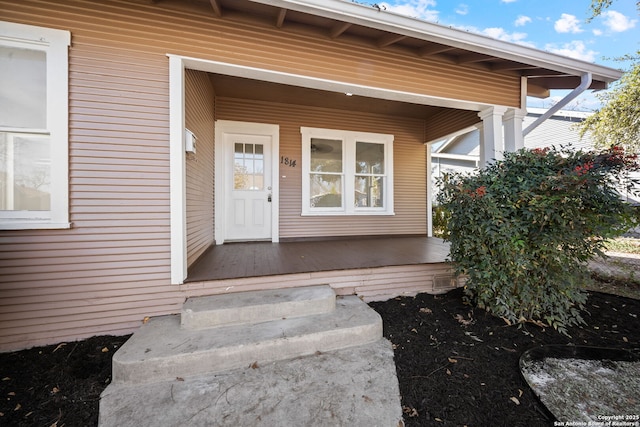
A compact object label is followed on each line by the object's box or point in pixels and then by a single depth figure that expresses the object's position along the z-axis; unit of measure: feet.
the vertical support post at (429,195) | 18.34
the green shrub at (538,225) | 6.81
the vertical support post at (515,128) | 11.60
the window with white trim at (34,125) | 6.59
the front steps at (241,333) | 5.53
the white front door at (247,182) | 14.40
